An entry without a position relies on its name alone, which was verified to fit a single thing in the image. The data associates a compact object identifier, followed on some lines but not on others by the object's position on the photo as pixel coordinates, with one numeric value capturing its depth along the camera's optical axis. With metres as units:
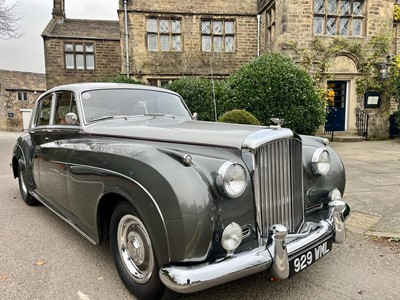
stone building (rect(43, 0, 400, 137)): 12.74
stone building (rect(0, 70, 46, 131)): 37.53
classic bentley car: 1.92
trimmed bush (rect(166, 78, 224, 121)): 11.38
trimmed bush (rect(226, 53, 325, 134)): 9.56
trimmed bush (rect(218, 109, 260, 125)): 7.89
